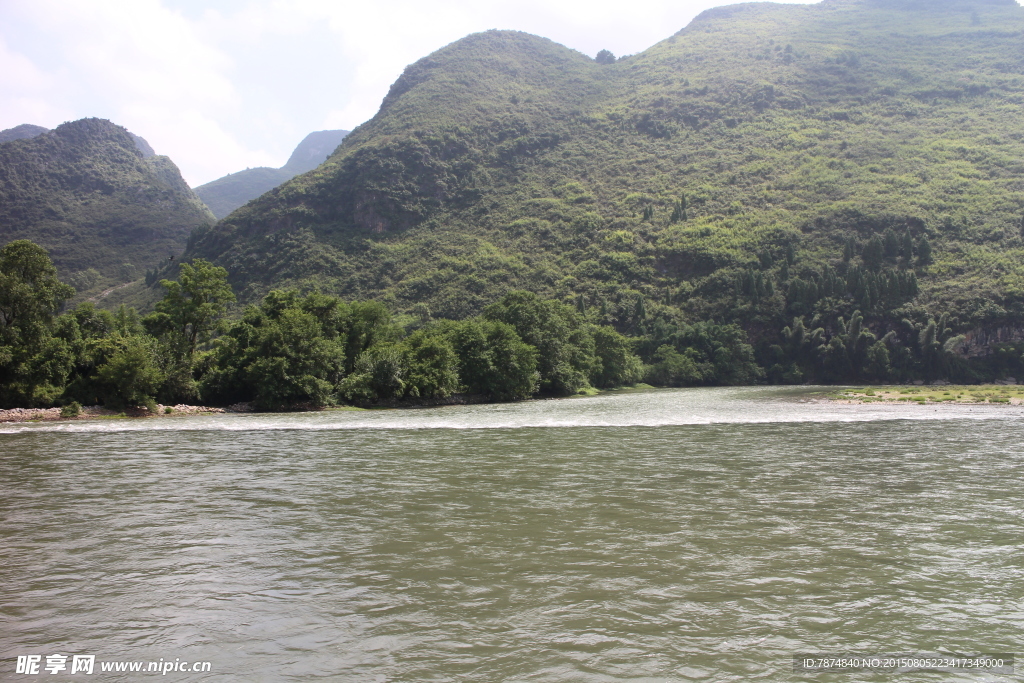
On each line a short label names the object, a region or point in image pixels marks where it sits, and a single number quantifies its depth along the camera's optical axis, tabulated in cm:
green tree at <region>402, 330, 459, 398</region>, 7156
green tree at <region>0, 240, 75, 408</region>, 5494
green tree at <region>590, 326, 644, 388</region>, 11119
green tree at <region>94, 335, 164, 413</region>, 5769
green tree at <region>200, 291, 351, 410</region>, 6556
